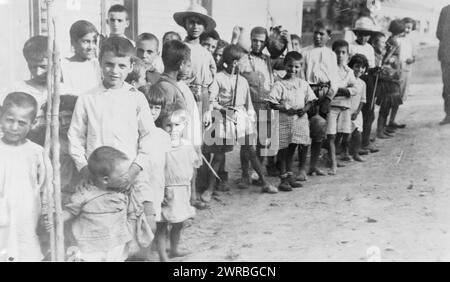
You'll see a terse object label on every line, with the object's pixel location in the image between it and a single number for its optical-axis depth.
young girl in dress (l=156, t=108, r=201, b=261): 3.21
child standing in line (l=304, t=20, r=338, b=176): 4.91
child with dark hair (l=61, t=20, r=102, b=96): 3.22
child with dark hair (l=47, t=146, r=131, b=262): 2.86
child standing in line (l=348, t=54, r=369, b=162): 5.23
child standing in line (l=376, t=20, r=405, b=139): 5.75
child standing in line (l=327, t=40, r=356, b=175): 5.05
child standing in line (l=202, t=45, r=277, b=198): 4.31
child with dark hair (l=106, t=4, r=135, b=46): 3.79
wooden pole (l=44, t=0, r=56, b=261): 2.83
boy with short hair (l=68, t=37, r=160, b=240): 2.96
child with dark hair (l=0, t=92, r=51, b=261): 2.80
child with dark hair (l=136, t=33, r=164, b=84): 3.81
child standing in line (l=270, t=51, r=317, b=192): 4.56
